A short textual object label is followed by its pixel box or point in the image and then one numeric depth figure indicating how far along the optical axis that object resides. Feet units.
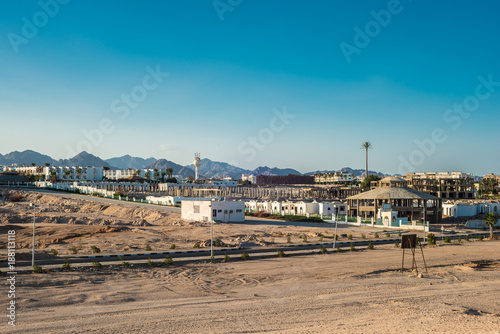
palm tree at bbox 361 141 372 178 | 539.70
